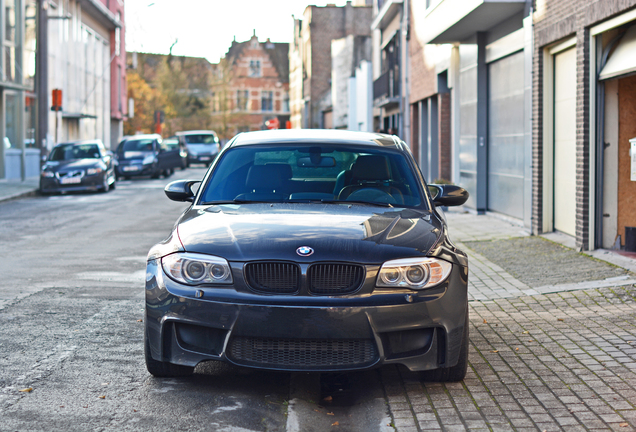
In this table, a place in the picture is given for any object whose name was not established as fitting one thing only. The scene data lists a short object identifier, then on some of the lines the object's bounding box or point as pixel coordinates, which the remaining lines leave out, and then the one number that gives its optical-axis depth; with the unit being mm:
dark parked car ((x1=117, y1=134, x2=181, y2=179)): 32156
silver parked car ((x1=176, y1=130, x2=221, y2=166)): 46000
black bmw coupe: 4332
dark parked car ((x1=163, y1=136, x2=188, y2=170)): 37188
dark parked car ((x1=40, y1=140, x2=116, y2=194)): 23625
